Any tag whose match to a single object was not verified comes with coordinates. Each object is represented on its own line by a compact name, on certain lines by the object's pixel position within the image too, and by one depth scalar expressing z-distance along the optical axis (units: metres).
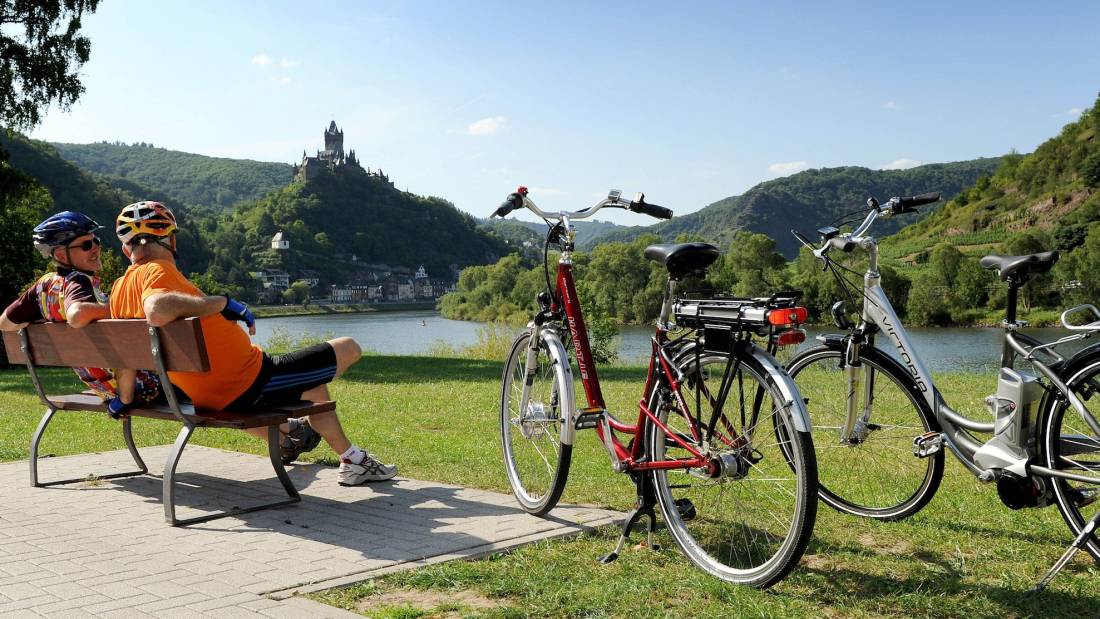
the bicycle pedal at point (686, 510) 3.56
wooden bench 4.28
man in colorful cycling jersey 4.93
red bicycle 3.10
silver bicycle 3.25
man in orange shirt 4.29
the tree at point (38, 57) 16.81
